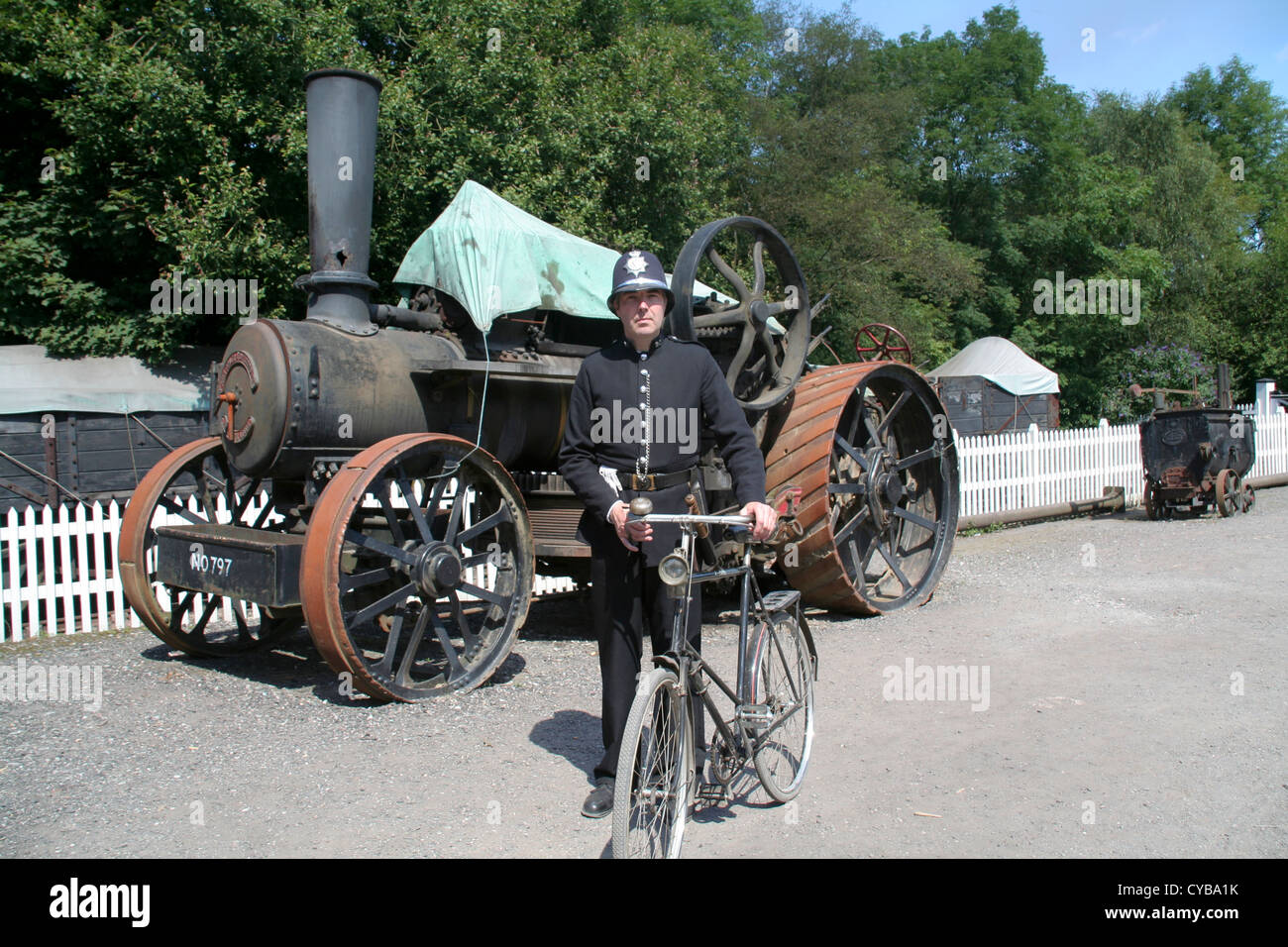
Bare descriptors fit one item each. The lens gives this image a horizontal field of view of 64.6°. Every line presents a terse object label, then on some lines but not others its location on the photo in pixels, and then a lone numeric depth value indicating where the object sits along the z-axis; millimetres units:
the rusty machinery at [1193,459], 12445
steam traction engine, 5223
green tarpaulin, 6398
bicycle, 3029
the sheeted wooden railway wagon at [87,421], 10859
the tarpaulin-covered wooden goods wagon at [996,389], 23453
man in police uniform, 3664
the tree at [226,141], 11156
